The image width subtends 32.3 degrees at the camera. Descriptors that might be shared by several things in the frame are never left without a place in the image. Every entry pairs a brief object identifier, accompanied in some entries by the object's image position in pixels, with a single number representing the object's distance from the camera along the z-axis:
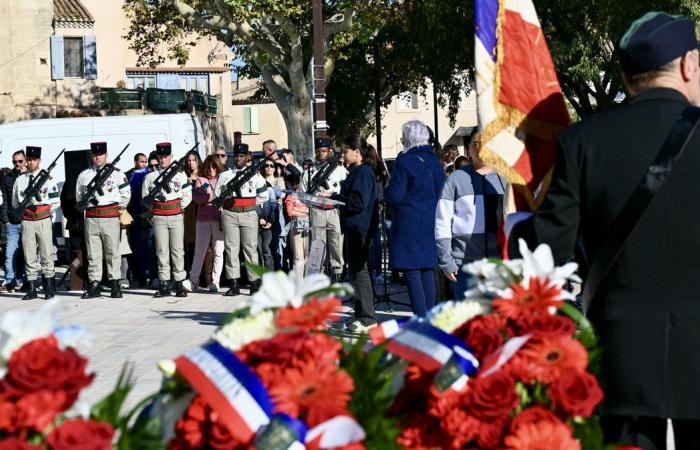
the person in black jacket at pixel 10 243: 17.56
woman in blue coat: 10.09
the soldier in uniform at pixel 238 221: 16.05
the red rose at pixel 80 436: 2.68
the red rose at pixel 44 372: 2.76
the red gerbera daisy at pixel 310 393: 2.89
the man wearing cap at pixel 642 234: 3.69
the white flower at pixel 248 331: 3.04
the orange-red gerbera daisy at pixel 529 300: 3.25
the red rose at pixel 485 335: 3.21
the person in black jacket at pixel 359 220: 11.46
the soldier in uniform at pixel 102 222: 15.94
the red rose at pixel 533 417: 3.06
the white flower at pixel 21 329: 2.87
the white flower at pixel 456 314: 3.34
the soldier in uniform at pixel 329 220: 14.44
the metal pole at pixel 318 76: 21.49
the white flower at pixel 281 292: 3.09
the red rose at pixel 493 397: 3.04
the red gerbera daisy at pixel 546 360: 3.11
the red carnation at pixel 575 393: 3.08
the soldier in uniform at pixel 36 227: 16.25
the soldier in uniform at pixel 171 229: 16.20
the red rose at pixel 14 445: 2.67
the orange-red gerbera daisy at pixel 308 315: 3.00
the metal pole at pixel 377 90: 35.74
